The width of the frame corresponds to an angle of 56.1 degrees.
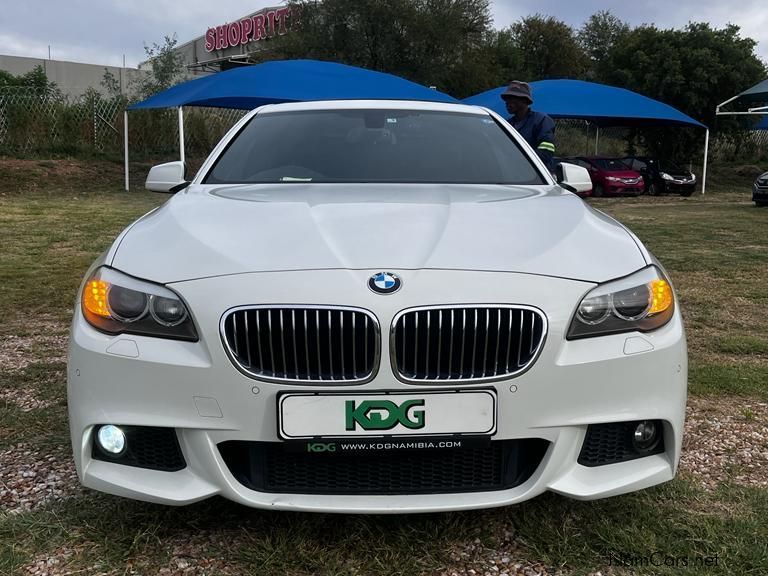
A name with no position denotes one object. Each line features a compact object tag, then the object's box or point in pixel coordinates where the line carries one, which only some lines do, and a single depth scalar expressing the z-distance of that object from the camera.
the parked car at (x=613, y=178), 20.67
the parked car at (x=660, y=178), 21.88
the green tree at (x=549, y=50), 47.75
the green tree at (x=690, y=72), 26.81
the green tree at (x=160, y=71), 23.31
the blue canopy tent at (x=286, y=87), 15.51
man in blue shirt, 5.57
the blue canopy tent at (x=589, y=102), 19.69
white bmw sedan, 1.75
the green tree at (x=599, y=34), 55.34
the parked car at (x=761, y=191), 15.99
